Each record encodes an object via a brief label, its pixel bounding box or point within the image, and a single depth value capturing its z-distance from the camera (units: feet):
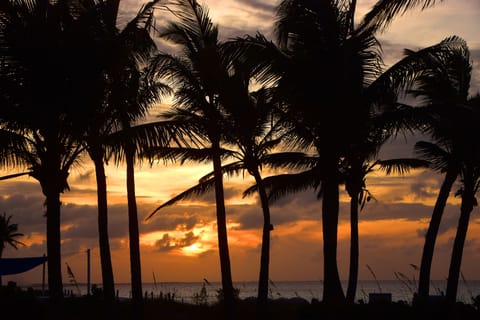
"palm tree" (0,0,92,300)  59.31
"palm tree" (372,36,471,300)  84.07
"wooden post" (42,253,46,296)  132.16
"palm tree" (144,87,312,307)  82.74
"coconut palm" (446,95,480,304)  82.69
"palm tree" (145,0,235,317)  78.48
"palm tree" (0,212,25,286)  252.83
